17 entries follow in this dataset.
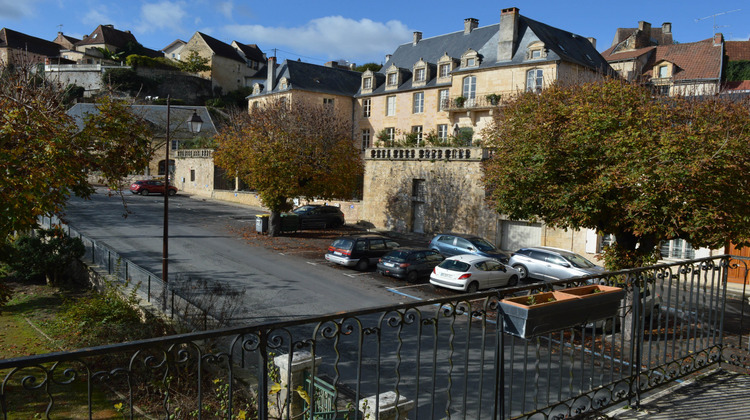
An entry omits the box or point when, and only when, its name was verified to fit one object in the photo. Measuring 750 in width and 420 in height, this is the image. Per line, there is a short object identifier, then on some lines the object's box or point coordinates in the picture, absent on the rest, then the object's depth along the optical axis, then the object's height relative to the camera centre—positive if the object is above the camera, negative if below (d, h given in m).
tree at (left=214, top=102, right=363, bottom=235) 27.48 +1.21
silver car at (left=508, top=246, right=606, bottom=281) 19.80 -2.93
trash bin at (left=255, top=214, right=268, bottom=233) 29.31 -2.55
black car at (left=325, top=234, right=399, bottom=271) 21.78 -2.93
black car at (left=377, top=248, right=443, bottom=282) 19.86 -3.06
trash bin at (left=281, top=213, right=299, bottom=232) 29.98 -2.47
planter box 3.93 -0.96
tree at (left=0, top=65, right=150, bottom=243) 8.53 +0.41
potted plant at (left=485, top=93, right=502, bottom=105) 36.69 +6.33
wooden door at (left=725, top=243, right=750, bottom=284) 20.80 -3.07
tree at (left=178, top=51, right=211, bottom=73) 73.25 +15.93
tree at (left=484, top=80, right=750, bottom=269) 11.44 +0.59
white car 18.17 -3.12
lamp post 16.19 -0.74
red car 45.81 -1.12
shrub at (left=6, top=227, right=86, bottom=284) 16.83 -2.75
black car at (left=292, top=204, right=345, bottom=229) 32.28 -2.23
